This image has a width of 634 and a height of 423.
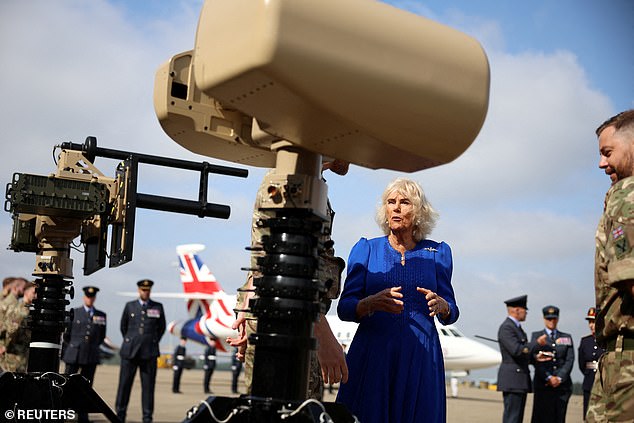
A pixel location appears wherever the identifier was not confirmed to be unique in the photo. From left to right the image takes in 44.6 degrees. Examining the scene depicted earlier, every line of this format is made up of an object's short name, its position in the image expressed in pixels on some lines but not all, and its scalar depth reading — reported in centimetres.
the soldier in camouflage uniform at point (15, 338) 908
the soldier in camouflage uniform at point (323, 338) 324
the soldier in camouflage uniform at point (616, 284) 237
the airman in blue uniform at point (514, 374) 1000
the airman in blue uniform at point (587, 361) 1004
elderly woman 374
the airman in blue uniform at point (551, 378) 992
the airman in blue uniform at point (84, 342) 1201
